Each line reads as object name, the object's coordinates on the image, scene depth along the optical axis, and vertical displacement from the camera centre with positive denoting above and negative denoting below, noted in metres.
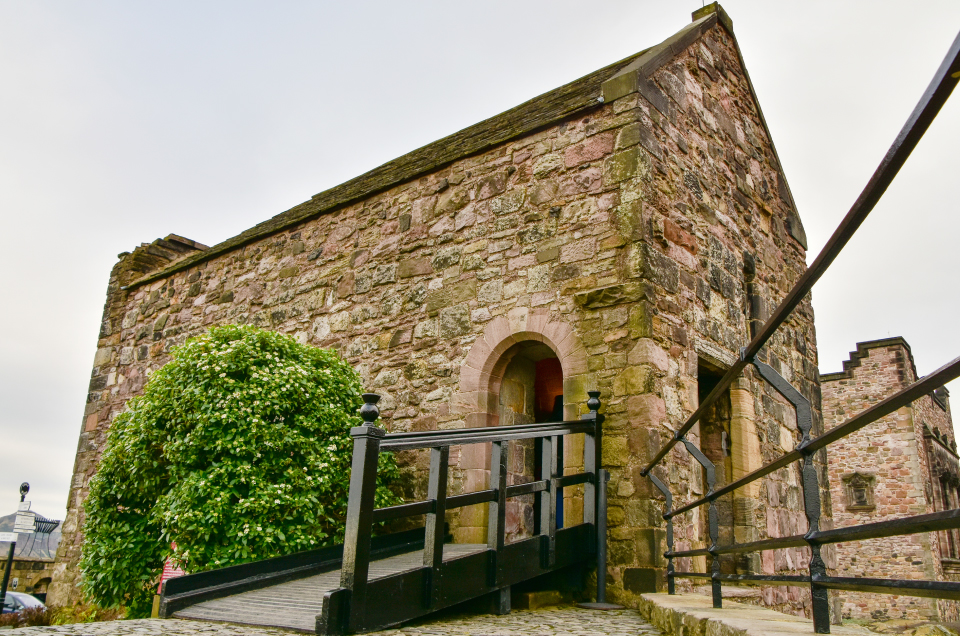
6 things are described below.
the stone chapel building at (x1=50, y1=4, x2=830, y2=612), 5.84 +2.32
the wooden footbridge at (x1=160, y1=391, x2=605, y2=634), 3.58 -0.26
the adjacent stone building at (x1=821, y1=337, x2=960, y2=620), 16.38 +1.53
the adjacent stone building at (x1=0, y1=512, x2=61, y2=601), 21.33 -2.10
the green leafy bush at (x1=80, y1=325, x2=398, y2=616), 5.39 +0.37
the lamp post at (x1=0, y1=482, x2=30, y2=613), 12.56 -0.85
